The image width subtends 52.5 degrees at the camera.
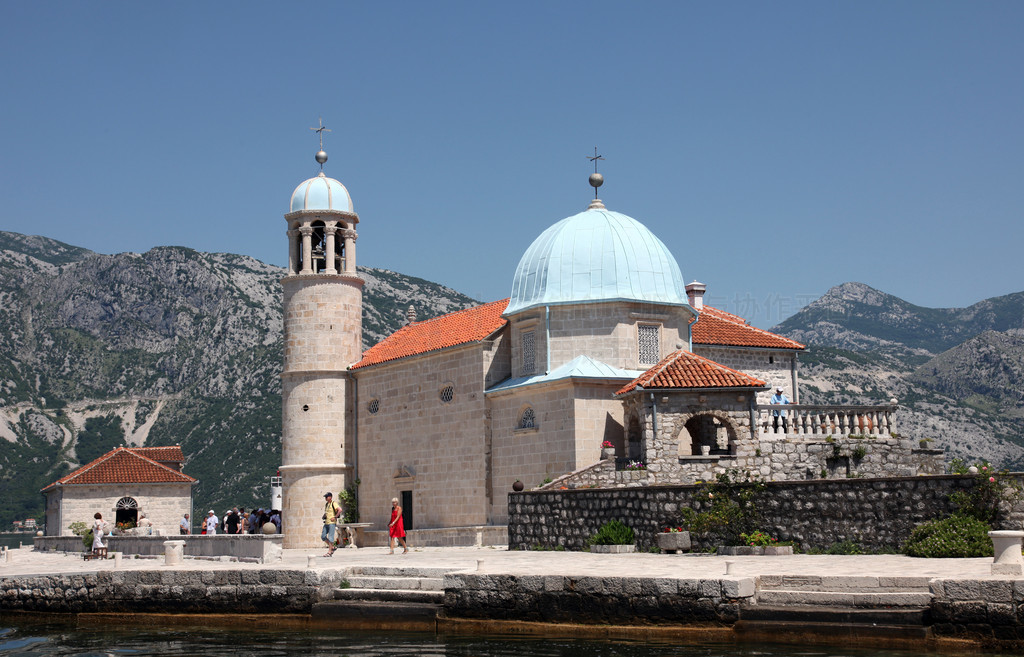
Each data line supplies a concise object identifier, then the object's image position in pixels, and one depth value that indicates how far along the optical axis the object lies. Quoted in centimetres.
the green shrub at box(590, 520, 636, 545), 2025
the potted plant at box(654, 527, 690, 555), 1925
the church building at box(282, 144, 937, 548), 2648
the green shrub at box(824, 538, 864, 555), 1717
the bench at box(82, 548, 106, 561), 2844
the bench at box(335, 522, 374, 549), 3509
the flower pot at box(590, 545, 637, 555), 2002
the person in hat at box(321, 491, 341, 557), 2590
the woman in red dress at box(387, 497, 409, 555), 2459
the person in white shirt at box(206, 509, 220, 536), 3632
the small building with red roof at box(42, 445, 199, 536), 4425
